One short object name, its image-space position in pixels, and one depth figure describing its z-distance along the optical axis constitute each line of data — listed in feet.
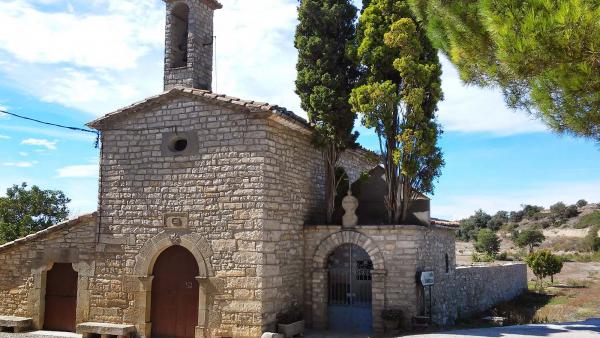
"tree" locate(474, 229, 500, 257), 144.15
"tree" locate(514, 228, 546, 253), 152.87
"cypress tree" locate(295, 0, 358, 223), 39.17
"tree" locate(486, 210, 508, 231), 206.45
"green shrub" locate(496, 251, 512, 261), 120.12
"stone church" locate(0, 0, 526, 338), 35.12
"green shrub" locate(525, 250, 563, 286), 84.53
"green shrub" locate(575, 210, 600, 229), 171.53
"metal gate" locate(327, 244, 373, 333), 38.40
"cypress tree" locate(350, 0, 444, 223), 36.99
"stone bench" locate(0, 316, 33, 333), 39.55
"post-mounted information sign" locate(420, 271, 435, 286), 36.37
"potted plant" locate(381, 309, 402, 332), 34.99
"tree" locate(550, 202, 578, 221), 195.00
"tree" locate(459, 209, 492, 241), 197.47
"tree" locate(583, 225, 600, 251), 141.38
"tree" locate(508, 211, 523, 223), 215.08
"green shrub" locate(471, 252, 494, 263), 99.86
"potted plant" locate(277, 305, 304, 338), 34.56
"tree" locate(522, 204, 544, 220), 210.71
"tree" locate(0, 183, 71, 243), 72.54
